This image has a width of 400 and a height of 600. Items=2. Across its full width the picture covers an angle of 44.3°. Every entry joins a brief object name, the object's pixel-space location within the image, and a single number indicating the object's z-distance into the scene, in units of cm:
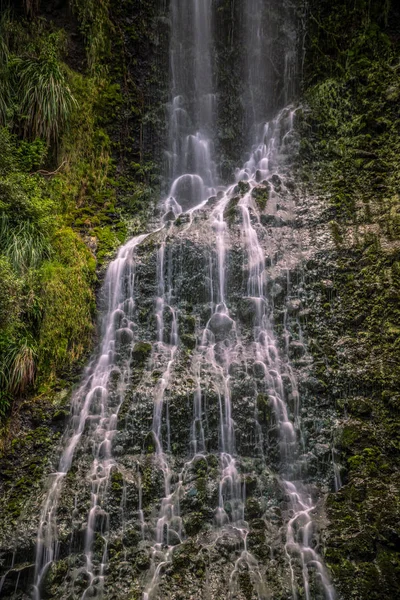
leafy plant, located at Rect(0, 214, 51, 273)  900
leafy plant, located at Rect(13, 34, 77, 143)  1088
